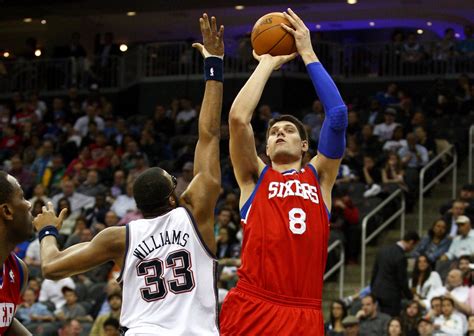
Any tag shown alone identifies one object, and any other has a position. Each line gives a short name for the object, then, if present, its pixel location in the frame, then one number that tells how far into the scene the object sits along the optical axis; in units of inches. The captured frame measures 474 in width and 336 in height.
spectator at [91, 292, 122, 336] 536.1
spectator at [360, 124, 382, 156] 722.8
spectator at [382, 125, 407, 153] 711.7
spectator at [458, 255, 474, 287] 519.2
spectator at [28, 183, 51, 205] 740.6
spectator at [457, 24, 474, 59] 888.9
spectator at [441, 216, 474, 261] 558.6
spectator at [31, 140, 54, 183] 809.9
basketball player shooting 238.8
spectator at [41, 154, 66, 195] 792.9
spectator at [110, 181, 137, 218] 698.8
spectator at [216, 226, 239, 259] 608.4
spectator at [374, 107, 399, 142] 744.1
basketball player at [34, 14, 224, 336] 233.8
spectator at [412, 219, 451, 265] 570.9
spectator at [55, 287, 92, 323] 575.4
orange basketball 253.9
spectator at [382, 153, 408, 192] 675.4
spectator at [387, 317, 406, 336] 481.7
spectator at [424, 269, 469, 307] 513.3
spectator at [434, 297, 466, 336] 493.4
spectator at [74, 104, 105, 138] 876.0
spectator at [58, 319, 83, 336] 546.6
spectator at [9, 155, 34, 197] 803.4
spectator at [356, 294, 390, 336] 504.4
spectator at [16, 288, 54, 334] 582.6
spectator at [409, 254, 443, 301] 537.0
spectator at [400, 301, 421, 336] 499.3
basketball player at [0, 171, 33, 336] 235.6
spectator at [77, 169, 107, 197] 741.9
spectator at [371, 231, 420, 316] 545.3
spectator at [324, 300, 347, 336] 523.2
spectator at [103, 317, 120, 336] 513.3
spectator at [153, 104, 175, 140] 857.5
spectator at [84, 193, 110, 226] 693.3
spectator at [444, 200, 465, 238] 579.8
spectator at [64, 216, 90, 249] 660.1
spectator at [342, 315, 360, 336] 498.3
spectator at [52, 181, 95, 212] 730.2
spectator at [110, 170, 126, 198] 737.0
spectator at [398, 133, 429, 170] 703.7
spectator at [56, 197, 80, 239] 700.7
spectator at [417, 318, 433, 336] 485.4
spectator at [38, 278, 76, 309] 606.8
